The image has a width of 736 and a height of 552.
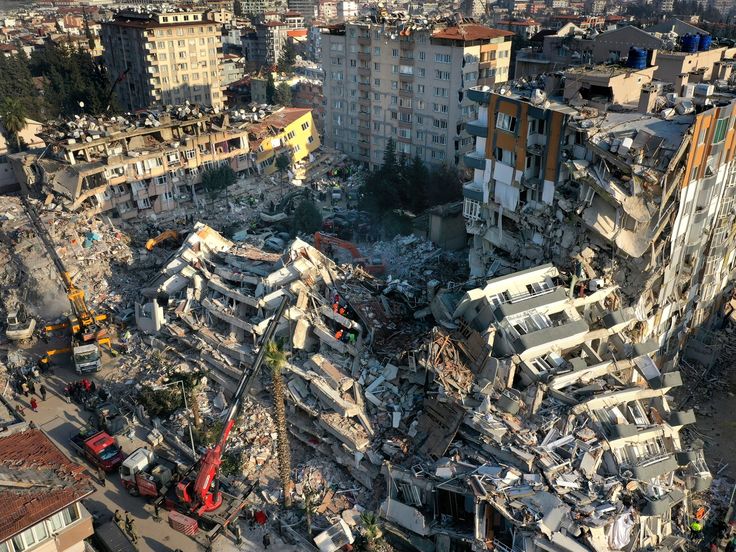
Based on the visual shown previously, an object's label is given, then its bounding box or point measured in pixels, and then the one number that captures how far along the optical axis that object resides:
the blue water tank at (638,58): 32.58
